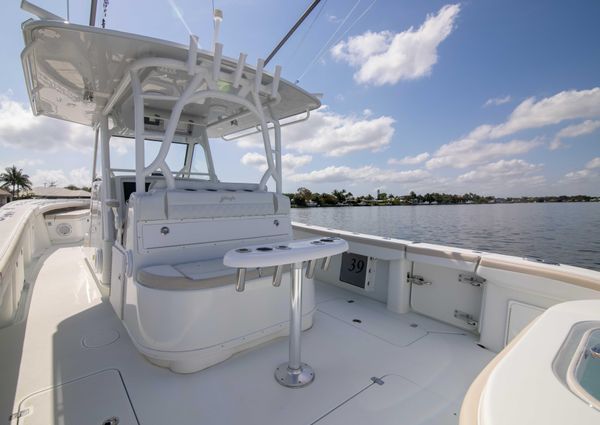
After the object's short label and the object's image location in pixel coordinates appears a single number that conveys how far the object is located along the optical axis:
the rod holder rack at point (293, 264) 1.15
